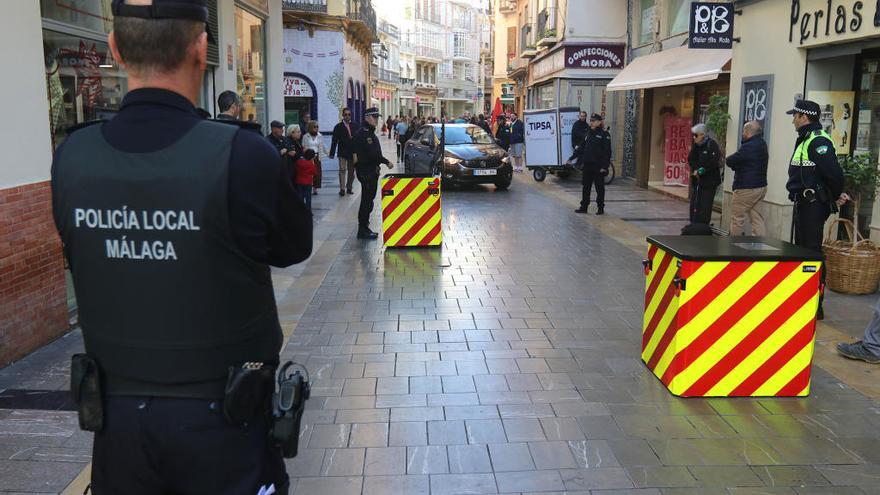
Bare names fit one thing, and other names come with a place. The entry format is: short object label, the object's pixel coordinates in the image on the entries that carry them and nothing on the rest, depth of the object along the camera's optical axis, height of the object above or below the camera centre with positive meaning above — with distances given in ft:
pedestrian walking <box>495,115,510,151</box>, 81.30 -0.91
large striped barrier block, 15.90 -4.10
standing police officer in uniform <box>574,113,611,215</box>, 45.34 -2.04
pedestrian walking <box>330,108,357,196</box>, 54.85 -1.81
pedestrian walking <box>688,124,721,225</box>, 35.60 -2.05
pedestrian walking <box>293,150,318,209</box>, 40.27 -2.65
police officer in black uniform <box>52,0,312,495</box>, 6.23 -1.15
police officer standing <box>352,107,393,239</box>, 36.81 -1.78
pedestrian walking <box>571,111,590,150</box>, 62.03 -0.47
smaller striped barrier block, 34.76 -3.77
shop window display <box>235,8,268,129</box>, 41.37 +3.17
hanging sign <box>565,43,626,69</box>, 74.79 +6.63
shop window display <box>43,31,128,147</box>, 21.59 +1.17
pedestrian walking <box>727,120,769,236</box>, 30.04 -2.02
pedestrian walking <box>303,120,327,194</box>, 54.29 -1.41
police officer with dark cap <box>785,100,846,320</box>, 22.48 -1.47
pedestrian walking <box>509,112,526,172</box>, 80.53 -1.59
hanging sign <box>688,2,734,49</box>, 35.55 +4.58
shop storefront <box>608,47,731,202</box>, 50.62 +1.15
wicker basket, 24.86 -4.47
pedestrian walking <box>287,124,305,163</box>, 40.93 -0.87
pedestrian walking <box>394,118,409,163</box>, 97.30 -1.44
